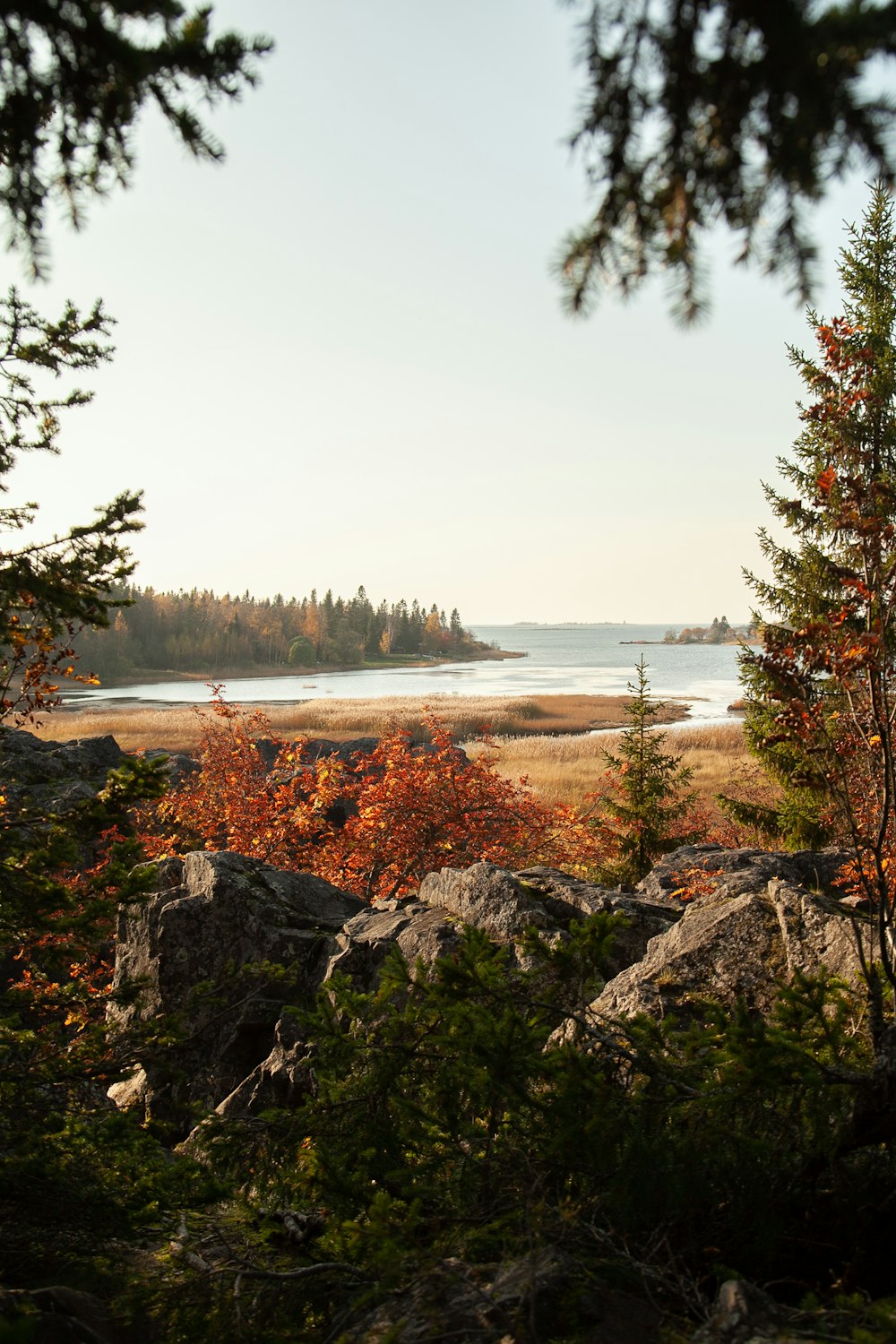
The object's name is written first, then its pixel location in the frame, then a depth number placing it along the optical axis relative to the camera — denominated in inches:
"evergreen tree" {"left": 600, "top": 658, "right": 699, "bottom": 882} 578.2
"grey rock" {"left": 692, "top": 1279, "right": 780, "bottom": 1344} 82.4
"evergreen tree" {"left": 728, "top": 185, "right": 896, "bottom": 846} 178.7
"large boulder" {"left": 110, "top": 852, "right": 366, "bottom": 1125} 291.3
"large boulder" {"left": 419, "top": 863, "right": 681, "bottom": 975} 265.6
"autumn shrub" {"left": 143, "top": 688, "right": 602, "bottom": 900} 534.9
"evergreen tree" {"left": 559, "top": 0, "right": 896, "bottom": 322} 85.3
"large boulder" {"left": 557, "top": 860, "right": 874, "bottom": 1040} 194.5
